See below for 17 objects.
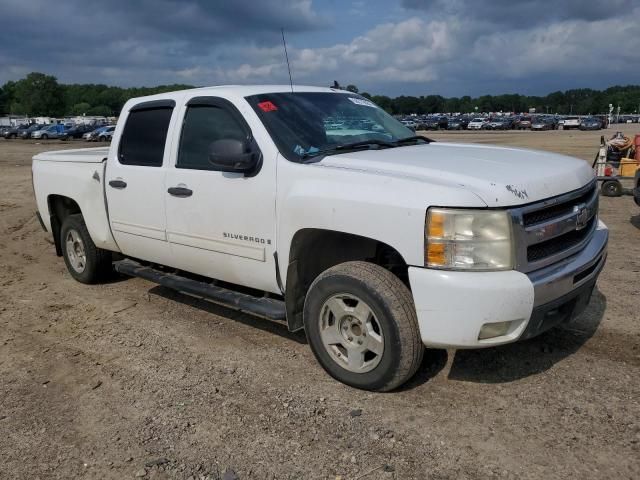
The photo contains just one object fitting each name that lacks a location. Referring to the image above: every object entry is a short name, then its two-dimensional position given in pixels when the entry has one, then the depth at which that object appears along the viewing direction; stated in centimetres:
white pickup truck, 310
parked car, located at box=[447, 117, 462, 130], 6750
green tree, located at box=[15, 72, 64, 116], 14062
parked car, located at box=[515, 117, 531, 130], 6360
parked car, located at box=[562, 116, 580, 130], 5631
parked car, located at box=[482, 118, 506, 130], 6452
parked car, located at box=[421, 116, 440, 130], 6780
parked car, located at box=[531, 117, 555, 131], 5884
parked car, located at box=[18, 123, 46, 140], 5782
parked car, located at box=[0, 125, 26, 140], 6073
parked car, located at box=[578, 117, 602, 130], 5410
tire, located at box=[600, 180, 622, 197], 1173
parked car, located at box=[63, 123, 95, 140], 5259
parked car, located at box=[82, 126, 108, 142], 4676
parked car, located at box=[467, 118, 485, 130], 6544
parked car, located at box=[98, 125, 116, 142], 4558
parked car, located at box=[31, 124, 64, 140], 5338
